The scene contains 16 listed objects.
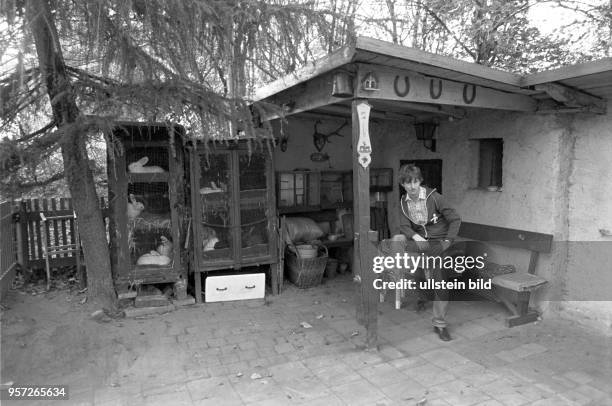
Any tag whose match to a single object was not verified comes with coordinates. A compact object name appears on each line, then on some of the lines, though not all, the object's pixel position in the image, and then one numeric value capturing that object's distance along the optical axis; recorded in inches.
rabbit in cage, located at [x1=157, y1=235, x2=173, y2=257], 212.5
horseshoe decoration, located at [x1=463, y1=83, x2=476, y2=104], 172.7
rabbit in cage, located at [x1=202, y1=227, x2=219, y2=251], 216.5
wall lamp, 236.5
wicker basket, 239.0
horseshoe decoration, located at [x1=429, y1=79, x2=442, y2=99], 163.9
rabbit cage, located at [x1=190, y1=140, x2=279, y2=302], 213.6
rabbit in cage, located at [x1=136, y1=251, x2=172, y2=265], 207.8
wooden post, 154.8
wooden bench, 183.8
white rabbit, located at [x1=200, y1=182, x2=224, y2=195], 215.2
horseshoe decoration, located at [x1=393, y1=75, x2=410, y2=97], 157.0
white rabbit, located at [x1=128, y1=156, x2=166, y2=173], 201.6
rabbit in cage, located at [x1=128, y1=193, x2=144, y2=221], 204.4
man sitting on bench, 175.8
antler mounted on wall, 271.6
